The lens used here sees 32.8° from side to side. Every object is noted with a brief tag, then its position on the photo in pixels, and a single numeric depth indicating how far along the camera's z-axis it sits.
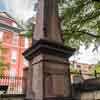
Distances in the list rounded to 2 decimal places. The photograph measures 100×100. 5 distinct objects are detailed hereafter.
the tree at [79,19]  10.81
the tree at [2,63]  20.49
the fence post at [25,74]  7.89
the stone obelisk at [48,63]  4.17
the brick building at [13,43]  34.34
